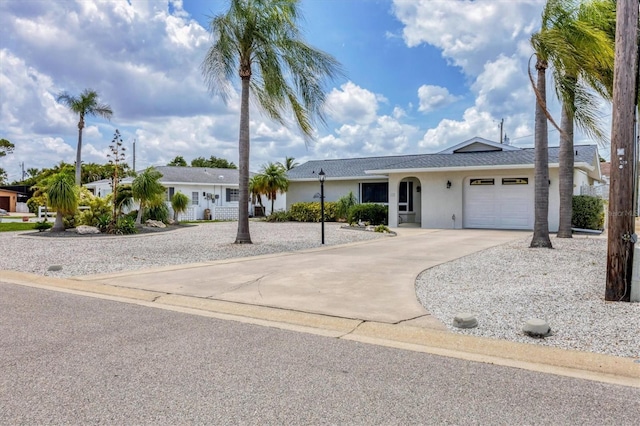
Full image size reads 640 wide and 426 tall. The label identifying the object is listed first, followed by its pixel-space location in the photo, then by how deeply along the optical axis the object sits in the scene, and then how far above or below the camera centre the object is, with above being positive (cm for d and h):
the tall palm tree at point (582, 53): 962 +324
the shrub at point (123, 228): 1786 -87
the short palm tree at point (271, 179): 2822 +165
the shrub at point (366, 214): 2339 -33
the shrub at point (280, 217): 2794 -62
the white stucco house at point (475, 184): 2000 +109
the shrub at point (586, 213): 1925 -16
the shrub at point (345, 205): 2591 +12
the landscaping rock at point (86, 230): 1732 -93
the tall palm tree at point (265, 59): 1375 +447
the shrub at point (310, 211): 2677 -26
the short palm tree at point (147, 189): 1984 +72
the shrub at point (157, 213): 2253 -36
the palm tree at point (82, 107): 2792 +589
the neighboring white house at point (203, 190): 3139 +114
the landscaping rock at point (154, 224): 2138 -84
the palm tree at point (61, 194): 1717 +40
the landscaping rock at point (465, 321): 556 -135
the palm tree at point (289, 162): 4266 +405
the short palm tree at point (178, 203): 2388 +14
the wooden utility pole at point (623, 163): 643 +63
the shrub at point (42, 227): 1869 -89
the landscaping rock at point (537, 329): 517 -133
